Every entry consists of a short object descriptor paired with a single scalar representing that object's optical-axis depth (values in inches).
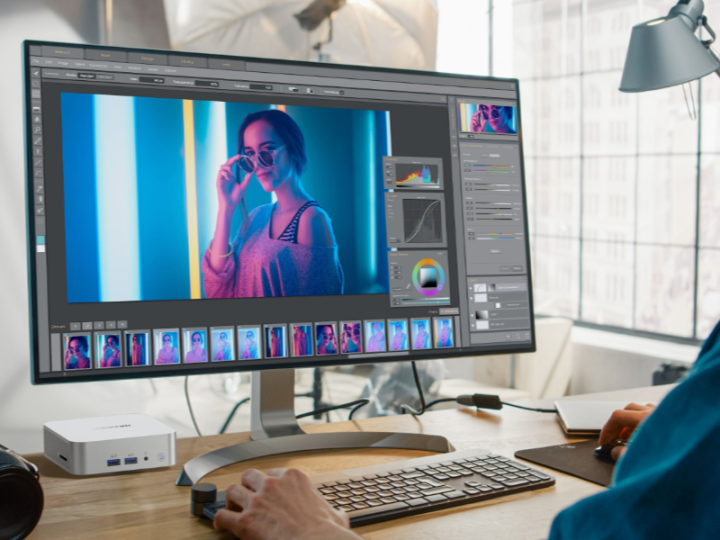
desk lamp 59.4
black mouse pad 34.9
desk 27.6
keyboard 28.8
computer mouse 37.8
